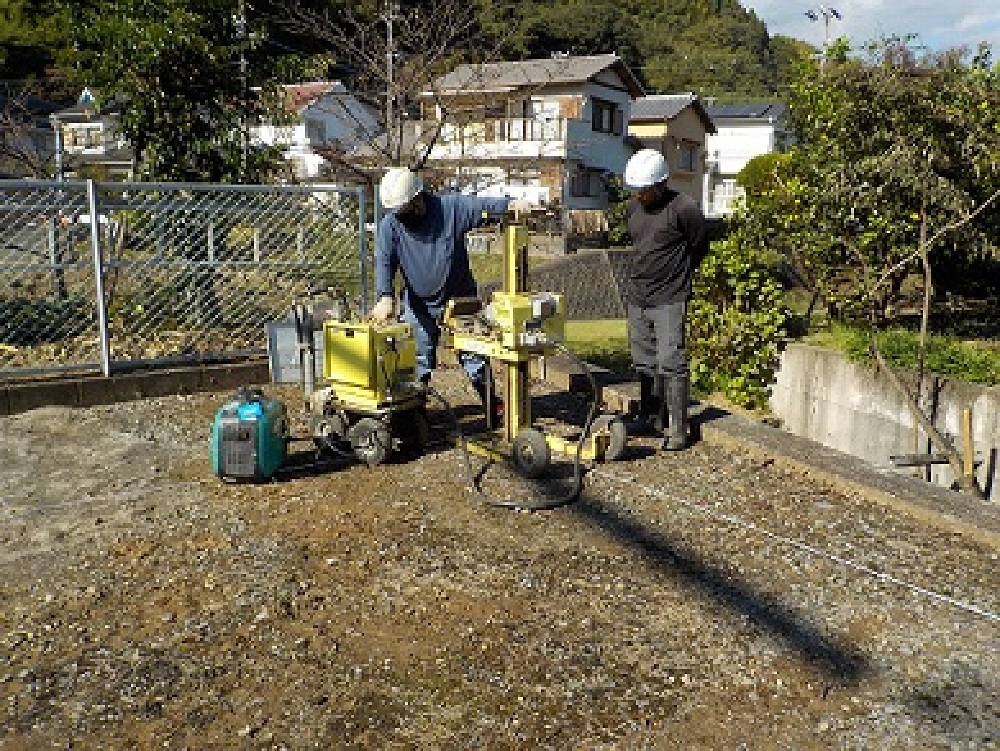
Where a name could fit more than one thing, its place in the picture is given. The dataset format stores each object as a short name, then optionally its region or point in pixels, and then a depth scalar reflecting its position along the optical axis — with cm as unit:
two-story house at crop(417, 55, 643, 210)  2289
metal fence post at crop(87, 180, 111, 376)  568
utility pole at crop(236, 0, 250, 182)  802
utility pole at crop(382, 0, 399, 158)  773
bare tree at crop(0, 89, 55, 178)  888
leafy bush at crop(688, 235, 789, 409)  737
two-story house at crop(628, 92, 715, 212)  3192
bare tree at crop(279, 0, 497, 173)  788
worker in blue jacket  456
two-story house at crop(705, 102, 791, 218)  3688
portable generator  410
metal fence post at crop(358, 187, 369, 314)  662
